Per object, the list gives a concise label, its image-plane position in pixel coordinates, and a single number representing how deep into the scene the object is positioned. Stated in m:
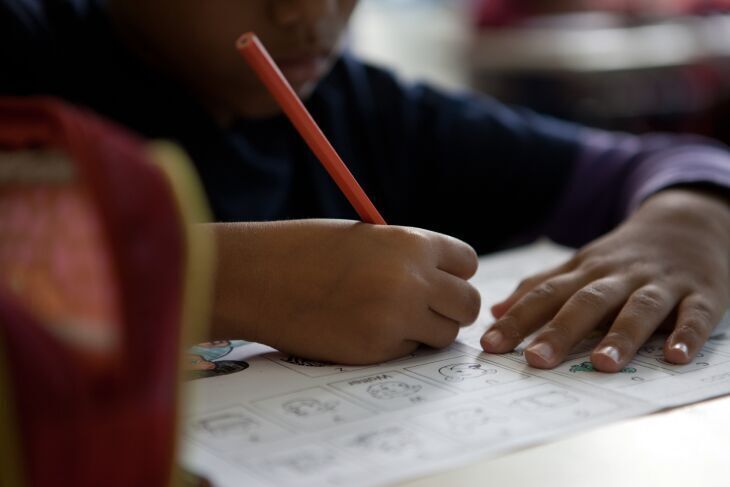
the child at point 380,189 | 0.47
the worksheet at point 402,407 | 0.33
